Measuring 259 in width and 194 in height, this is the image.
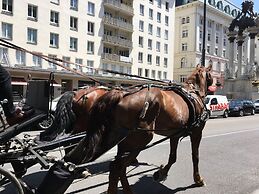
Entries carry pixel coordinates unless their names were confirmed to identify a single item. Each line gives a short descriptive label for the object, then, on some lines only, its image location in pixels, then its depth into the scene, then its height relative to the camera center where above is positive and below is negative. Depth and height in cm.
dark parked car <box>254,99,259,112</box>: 2321 -139
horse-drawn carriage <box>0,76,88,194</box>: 286 -74
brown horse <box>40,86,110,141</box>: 367 -41
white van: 1635 -98
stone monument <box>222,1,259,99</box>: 3047 +331
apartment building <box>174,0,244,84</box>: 4633 +1286
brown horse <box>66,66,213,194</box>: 303 -49
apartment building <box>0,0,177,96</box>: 2521 +763
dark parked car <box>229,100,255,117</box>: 1894 -133
